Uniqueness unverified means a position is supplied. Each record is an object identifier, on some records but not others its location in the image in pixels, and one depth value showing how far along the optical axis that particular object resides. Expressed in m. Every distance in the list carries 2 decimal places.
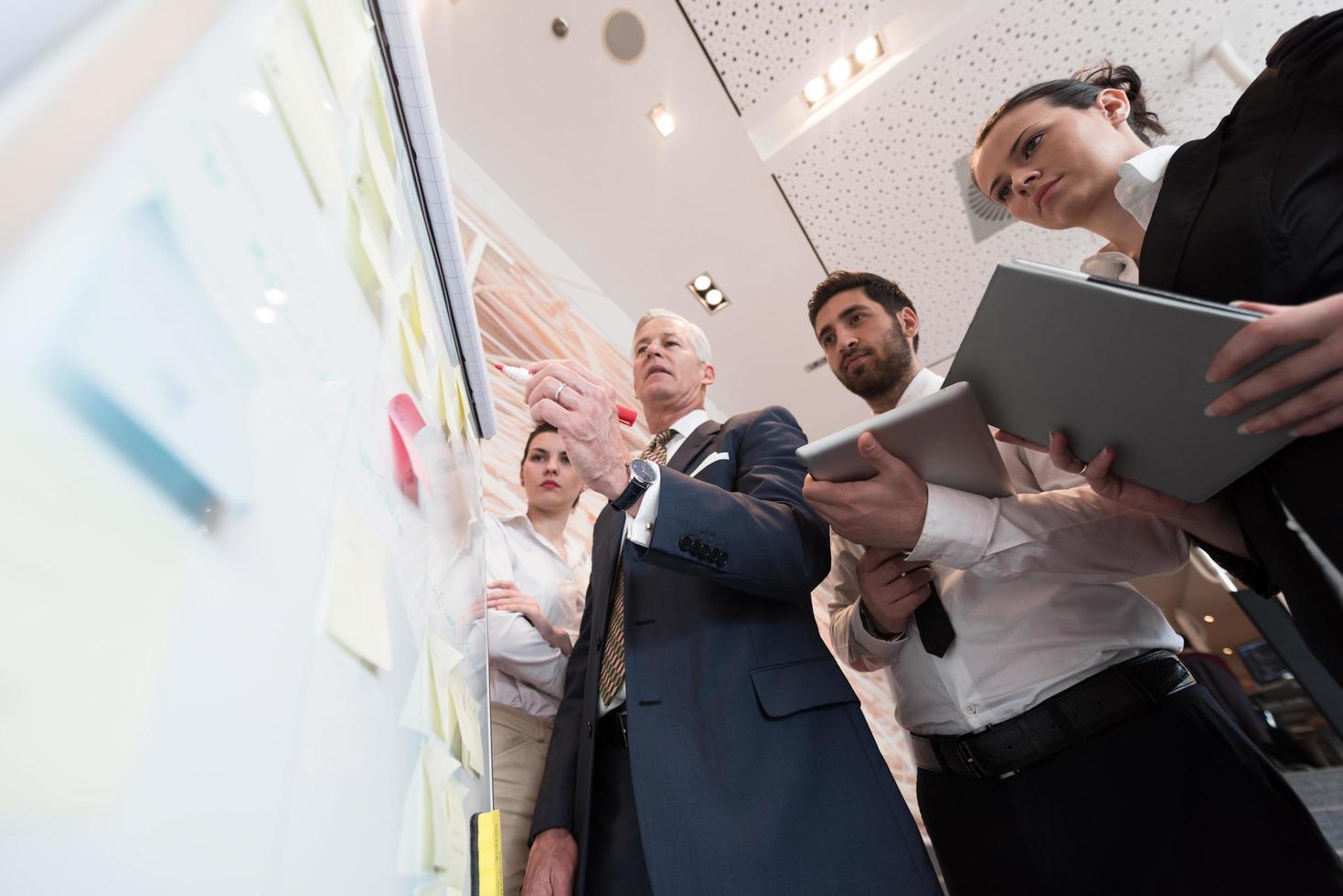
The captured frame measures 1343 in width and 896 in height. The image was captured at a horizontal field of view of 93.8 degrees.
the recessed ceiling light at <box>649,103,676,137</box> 2.36
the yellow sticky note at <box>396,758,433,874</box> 0.36
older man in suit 0.74
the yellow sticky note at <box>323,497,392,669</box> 0.31
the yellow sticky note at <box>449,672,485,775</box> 0.54
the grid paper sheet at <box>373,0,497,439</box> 0.55
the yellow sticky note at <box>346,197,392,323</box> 0.41
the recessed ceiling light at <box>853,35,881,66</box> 2.15
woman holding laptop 0.59
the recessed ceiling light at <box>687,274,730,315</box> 2.99
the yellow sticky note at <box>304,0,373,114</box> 0.39
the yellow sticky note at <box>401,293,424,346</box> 0.54
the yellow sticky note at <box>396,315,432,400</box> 0.52
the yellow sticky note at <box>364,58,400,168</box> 0.50
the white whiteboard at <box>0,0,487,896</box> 0.15
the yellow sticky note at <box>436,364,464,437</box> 0.68
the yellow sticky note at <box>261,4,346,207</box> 0.31
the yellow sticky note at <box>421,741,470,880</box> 0.42
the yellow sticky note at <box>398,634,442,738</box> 0.40
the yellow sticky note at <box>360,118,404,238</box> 0.47
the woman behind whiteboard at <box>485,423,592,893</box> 1.15
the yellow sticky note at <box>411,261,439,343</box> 0.59
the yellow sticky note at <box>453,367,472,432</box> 0.84
